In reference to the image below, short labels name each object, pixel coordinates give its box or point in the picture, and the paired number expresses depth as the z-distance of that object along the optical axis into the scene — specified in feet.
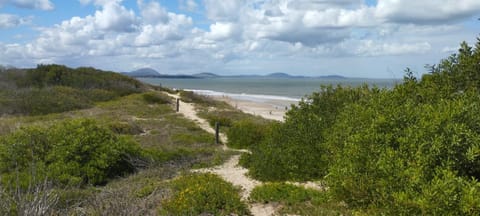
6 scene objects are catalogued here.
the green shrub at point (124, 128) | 67.49
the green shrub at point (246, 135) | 58.08
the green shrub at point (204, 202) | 27.17
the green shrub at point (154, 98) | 132.57
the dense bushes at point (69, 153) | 36.45
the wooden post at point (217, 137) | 60.70
